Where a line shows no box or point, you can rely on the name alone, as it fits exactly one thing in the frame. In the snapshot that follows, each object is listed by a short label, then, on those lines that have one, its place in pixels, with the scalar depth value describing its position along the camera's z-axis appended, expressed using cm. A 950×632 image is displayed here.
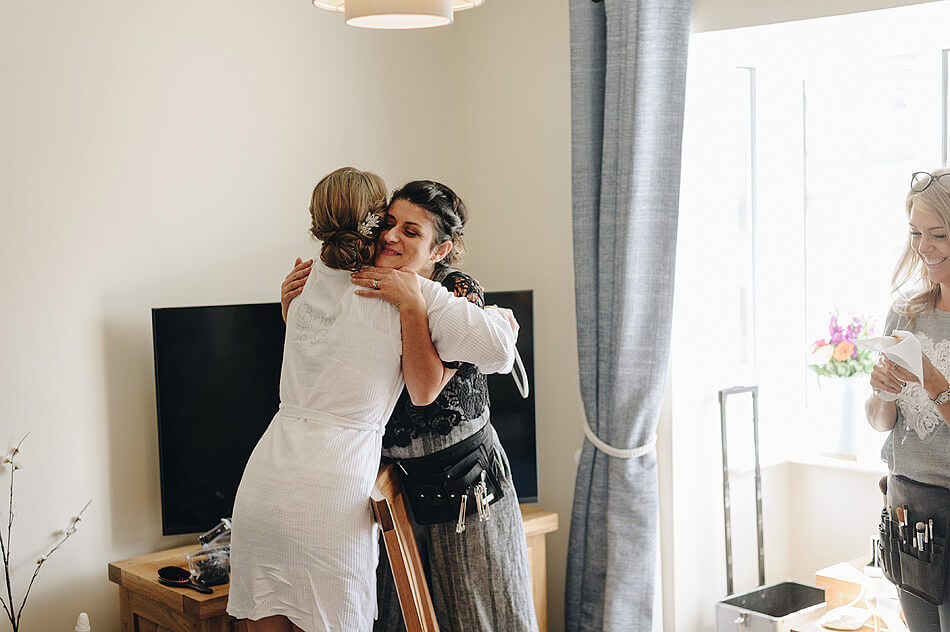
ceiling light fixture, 190
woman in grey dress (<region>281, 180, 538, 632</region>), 209
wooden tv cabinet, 235
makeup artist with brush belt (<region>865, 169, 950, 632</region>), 220
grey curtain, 275
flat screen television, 262
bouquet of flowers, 319
